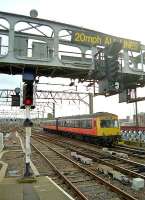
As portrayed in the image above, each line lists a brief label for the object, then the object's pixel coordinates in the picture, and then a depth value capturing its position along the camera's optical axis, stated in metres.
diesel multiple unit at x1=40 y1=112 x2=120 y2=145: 26.34
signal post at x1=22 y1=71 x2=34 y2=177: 11.52
